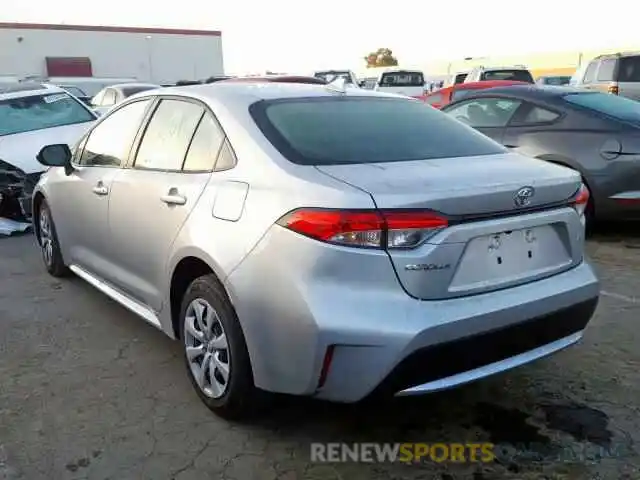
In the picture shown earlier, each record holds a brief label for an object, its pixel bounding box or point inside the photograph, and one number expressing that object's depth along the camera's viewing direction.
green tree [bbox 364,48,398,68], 76.31
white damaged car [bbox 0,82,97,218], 7.42
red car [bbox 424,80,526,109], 10.45
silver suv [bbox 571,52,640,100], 13.20
